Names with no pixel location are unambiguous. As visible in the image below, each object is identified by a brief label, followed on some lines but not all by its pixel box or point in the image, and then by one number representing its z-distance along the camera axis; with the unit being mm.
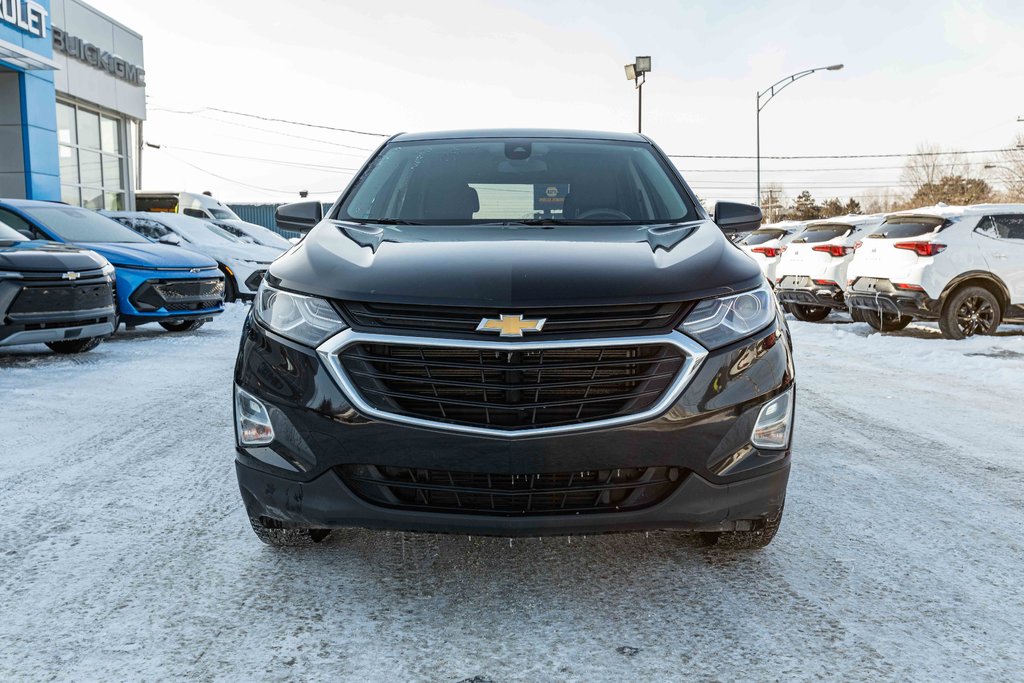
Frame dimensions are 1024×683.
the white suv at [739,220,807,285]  16509
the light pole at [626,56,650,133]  28266
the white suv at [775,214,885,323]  13484
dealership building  20672
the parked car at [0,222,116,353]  7586
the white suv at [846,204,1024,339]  11039
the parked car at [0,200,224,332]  9789
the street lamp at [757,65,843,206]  30297
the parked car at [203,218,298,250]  18422
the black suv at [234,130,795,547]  2570
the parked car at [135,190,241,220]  29152
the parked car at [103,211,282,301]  14484
